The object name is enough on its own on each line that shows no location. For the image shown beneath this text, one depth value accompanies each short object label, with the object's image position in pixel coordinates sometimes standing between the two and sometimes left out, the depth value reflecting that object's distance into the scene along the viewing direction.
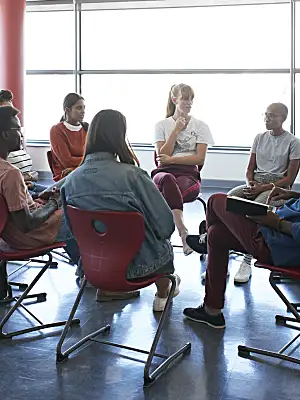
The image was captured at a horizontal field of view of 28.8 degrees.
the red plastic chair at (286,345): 2.59
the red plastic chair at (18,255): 2.83
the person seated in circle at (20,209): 2.81
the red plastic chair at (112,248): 2.44
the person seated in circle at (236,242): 2.64
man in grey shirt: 4.03
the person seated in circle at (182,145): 4.50
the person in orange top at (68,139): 4.54
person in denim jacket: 2.63
